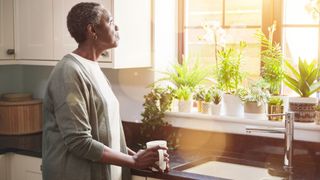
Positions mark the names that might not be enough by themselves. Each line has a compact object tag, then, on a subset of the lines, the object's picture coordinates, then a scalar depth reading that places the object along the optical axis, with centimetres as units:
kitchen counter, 219
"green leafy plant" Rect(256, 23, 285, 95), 260
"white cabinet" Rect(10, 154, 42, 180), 268
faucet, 230
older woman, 185
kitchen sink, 243
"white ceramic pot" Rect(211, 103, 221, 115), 274
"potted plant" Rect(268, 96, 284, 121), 256
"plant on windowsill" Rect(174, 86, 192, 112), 285
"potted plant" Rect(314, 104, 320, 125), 245
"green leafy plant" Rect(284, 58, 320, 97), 249
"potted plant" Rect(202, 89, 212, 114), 278
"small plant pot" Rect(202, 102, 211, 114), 278
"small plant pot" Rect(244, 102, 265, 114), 261
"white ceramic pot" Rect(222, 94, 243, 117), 269
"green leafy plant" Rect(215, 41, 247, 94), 273
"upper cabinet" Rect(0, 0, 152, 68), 263
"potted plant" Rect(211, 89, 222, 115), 274
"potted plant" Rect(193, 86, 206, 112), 282
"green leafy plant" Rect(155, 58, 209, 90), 287
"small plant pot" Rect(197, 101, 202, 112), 283
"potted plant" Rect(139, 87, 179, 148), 282
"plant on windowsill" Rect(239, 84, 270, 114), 259
